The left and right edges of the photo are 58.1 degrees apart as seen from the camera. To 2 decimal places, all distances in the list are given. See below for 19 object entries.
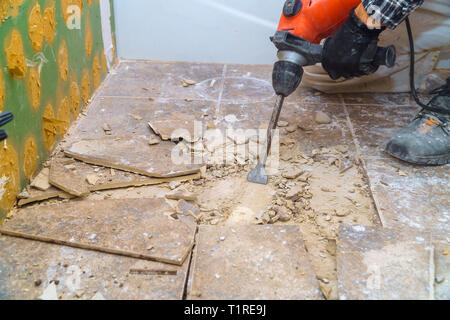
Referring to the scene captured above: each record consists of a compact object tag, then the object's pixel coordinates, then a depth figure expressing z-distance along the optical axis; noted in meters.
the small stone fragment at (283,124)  1.80
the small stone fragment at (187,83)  2.19
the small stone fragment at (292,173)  1.47
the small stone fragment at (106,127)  1.73
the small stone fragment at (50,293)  0.98
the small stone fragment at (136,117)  1.83
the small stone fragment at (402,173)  1.47
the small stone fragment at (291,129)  1.76
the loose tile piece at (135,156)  1.45
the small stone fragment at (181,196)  1.33
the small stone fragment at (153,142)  1.61
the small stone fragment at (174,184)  1.41
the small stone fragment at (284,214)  1.27
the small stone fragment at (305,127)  1.77
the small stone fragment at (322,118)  1.83
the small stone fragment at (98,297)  0.98
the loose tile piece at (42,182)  1.33
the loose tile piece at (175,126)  1.65
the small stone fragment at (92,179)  1.39
